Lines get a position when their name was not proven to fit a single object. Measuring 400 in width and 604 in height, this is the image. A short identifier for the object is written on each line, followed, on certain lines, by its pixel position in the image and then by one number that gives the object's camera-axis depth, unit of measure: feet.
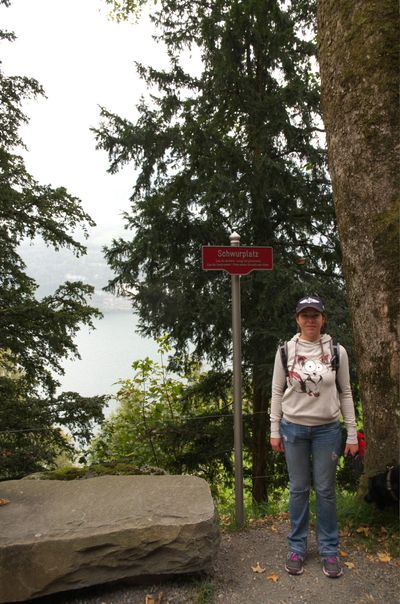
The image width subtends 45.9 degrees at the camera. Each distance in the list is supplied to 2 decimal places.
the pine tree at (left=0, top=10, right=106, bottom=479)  24.68
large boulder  9.36
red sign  13.03
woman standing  10.17
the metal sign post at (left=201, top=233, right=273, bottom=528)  13.08
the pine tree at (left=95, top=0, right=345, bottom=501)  24.11
